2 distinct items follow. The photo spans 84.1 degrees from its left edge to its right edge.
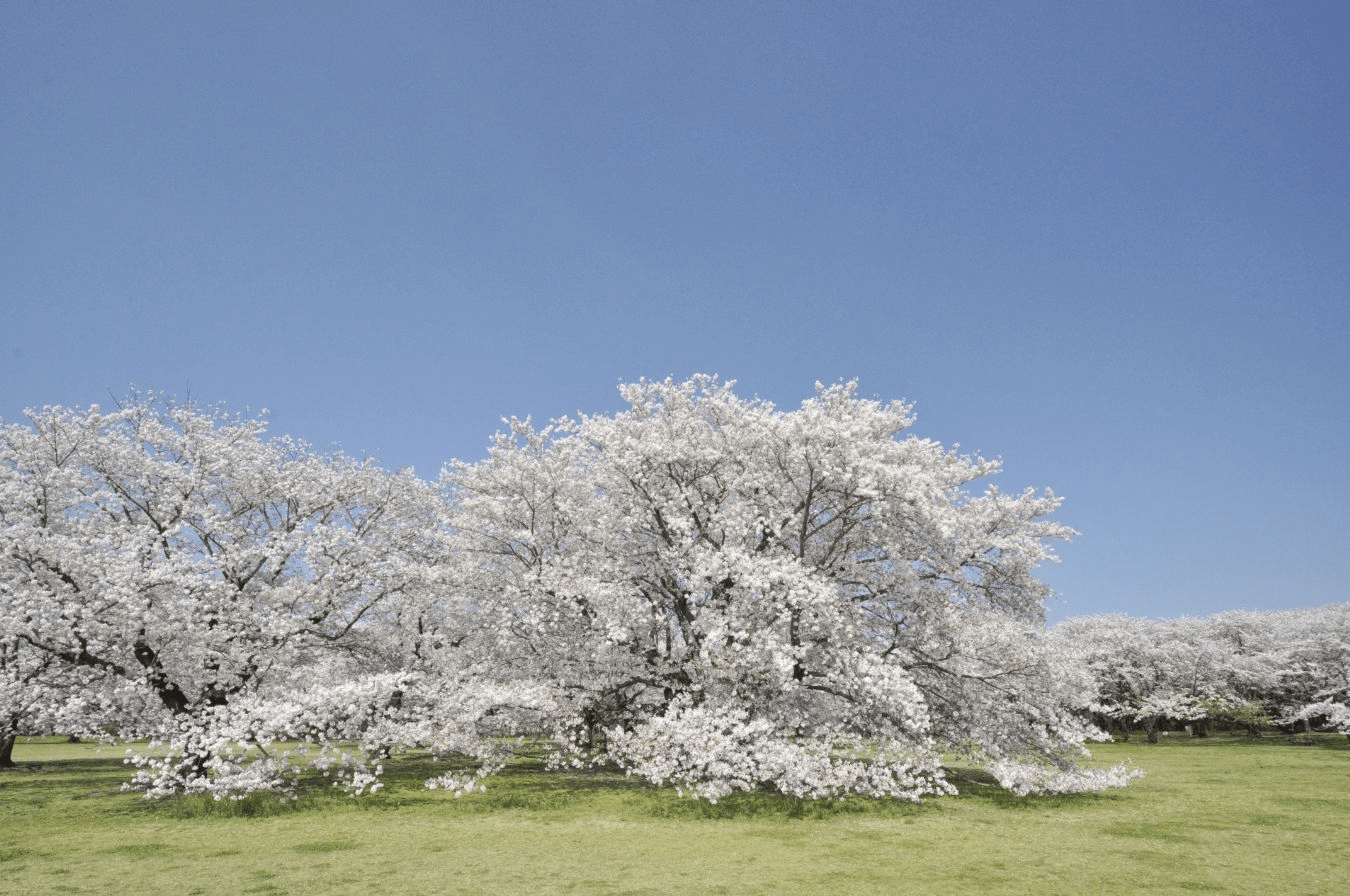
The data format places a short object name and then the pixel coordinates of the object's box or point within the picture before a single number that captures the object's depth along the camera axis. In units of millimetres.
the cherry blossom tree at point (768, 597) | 18422
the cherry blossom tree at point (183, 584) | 18672
